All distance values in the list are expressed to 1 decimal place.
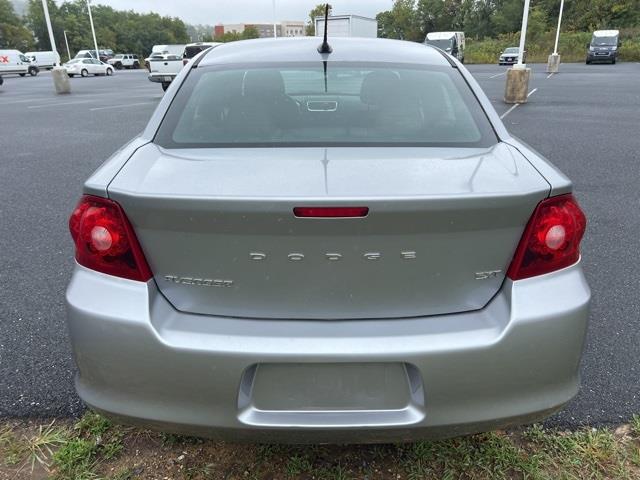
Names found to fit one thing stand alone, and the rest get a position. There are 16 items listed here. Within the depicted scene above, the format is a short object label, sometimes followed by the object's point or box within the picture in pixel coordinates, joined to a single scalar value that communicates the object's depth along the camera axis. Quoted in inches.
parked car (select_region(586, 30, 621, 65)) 1433.3
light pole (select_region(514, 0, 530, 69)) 462.6
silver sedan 58.8
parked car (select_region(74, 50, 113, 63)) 2197.8
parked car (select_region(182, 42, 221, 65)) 810.2
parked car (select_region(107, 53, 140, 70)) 2108.8
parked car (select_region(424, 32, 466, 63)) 1310.4
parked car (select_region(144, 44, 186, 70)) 1499.8
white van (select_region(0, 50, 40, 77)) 1373.0
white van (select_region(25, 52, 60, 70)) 1758.1
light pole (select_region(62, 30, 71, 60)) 2773.1
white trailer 1075.3
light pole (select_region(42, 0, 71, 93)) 759.7
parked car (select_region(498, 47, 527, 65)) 1524.2
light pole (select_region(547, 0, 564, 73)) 1060.1
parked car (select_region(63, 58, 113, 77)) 1477.6
